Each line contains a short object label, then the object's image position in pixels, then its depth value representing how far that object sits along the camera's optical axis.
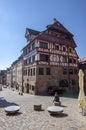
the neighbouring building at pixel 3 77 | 52.72
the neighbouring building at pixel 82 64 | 20.96
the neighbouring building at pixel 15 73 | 27.32
